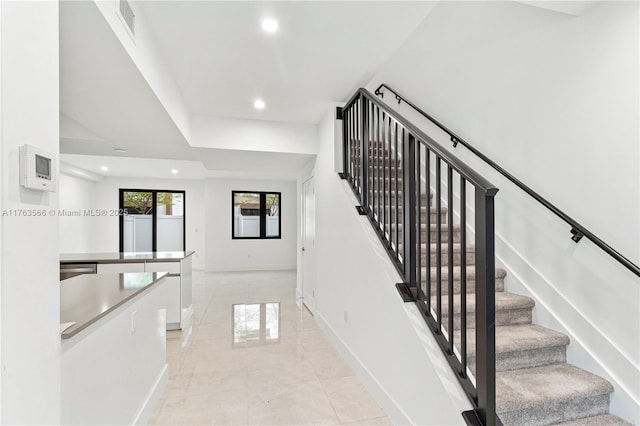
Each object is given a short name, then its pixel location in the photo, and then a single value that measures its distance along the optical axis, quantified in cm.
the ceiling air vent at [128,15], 163
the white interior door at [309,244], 444
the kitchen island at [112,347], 128
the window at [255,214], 858
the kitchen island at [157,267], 354
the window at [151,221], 840
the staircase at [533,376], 155
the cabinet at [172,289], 375
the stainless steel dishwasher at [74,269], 346
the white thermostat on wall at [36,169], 87
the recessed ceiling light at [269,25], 208
